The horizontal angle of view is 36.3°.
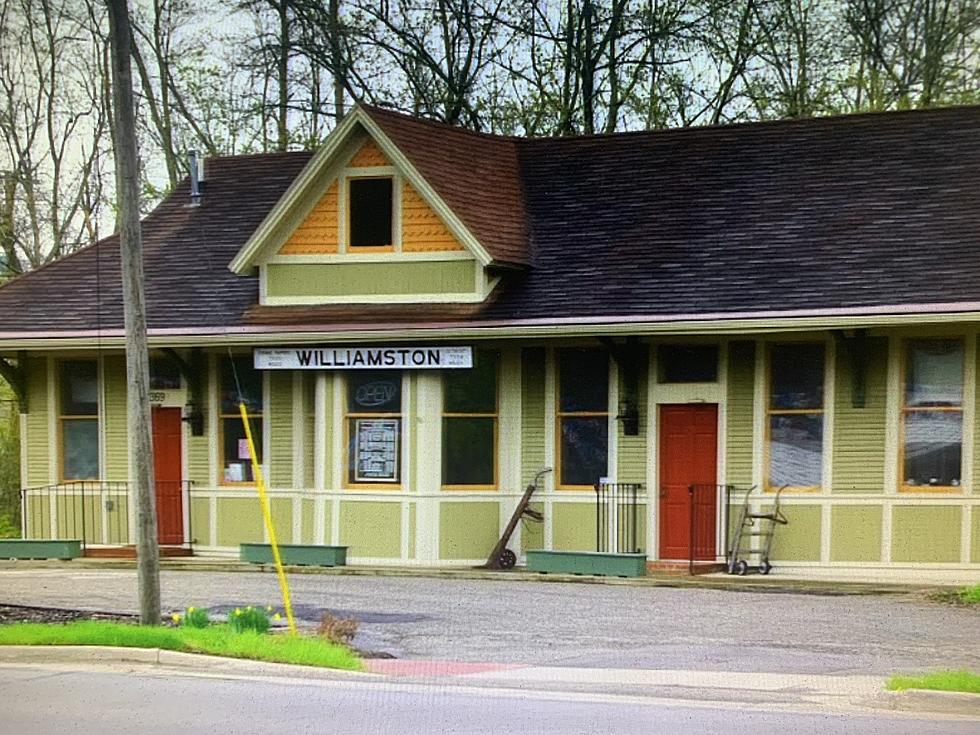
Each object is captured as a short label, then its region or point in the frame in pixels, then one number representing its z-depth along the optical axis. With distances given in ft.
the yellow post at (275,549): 43.03
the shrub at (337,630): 44.78
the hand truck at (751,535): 64.54
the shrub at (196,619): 45.55
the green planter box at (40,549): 73.97
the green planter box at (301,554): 68.90
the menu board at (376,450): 70.28
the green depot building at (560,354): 63.72
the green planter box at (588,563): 63.67
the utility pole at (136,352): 44.93
